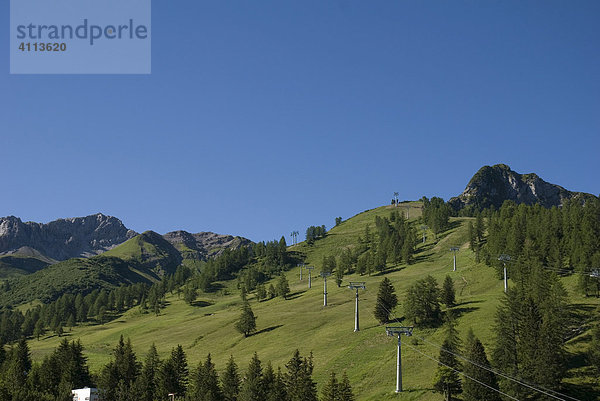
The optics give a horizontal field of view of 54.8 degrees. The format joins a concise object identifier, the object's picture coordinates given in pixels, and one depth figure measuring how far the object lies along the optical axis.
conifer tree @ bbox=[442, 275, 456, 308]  127.88
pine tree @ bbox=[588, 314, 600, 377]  78.56
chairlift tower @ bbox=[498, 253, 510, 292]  146.00
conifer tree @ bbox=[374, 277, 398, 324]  128.75
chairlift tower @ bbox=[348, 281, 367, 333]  127.24
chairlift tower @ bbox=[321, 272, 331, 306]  167.96
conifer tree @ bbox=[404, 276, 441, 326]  120.19
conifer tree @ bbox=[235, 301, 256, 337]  151.88
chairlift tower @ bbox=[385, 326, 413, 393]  85.56
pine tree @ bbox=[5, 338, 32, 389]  105.25
